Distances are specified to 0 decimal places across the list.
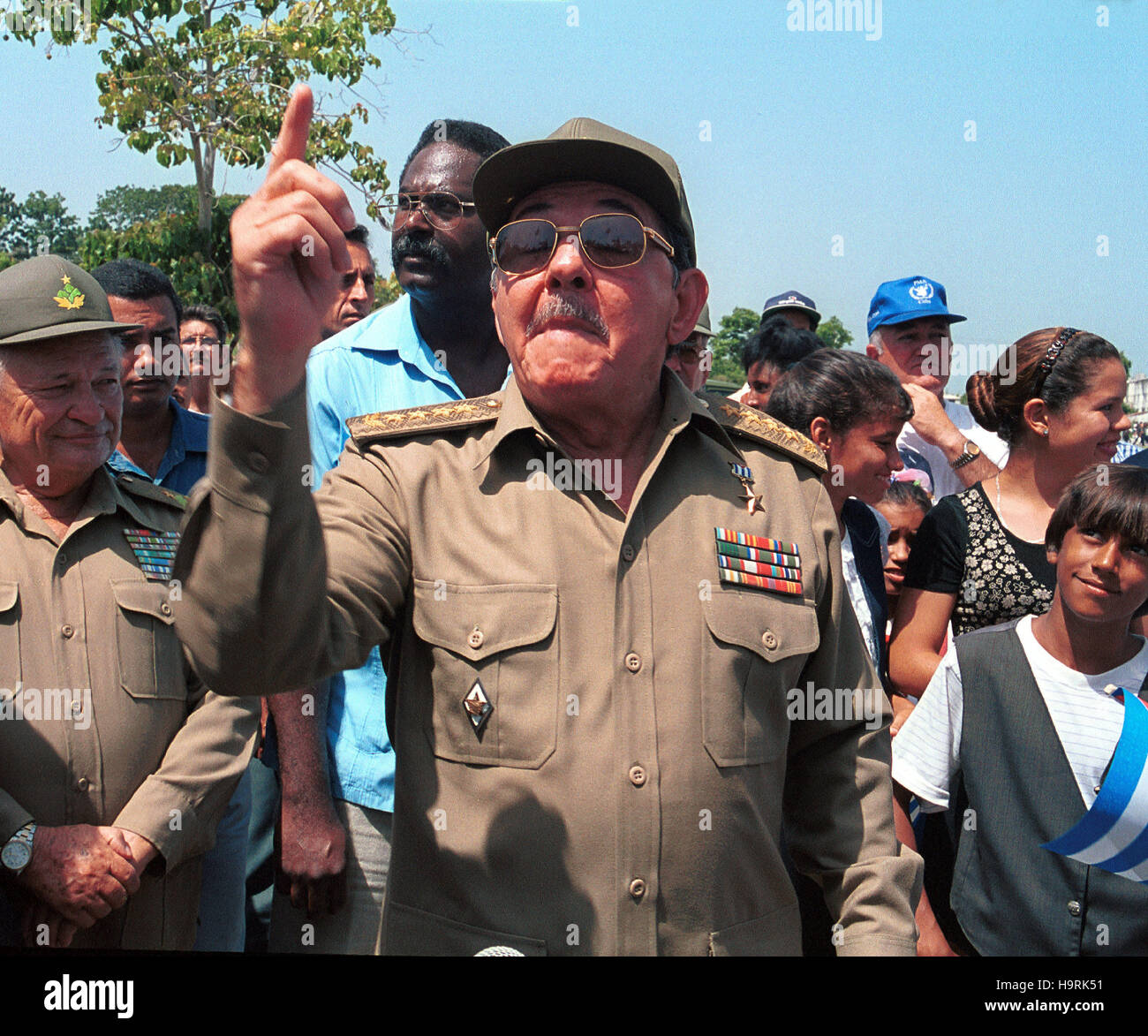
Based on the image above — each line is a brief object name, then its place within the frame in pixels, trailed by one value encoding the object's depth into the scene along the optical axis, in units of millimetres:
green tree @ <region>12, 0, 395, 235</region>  12016
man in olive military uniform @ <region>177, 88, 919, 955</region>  1921
